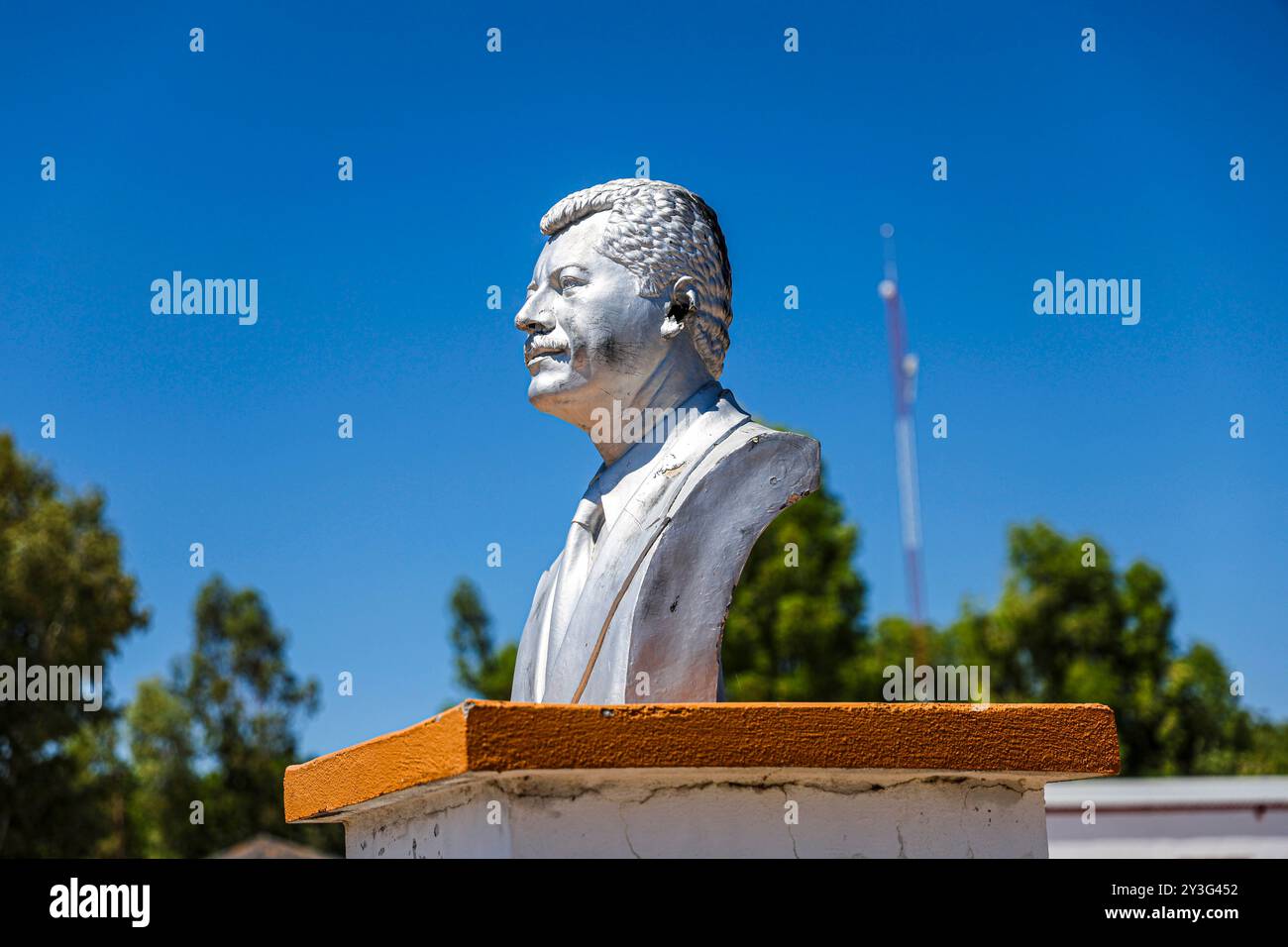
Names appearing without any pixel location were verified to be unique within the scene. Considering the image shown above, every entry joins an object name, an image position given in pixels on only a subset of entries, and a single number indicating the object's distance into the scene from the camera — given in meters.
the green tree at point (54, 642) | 22.09
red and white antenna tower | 32.41
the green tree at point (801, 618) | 26.86
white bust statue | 5.13
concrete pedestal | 3.93
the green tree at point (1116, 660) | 28.17
